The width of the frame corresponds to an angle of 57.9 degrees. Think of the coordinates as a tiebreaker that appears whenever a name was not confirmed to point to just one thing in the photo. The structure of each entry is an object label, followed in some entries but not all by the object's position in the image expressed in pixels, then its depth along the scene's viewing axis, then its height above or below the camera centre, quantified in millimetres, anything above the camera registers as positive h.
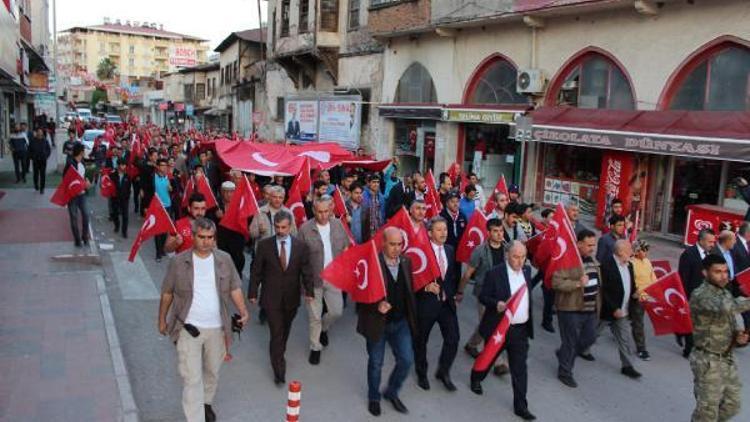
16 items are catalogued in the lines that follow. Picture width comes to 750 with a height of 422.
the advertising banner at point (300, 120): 30109 +19
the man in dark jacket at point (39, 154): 18141 -1252
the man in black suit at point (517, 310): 6051 -1611
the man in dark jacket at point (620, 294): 7105 -1659
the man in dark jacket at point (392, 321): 5969 -1725
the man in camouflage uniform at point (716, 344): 5277 -1575
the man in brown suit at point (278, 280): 6613 -1570
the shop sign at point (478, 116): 18984 +385
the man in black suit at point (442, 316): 6531 -1827
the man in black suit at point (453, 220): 9461 -1285
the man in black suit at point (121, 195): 13609 -1668
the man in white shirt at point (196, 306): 5387 -1519
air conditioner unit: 17875 +1332
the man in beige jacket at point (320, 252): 7301 -1408
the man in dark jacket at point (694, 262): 7723 -1401
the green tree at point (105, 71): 107775 +6477
